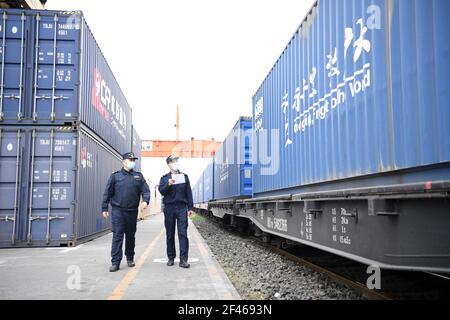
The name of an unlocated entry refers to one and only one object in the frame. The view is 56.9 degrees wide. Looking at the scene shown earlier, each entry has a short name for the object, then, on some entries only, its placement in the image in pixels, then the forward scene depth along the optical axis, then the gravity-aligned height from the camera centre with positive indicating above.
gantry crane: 46.16 +4.53
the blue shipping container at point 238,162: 11.64 +0.82
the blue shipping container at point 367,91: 3.29 +1.00
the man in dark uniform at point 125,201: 6.20 -0.20
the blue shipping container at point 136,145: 19.73 +2.16
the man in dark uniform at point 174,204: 6.44 -0.25
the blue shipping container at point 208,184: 21.45 +0.27
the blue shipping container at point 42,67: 9.02 +2.67
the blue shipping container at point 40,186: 8.79 +0.05
